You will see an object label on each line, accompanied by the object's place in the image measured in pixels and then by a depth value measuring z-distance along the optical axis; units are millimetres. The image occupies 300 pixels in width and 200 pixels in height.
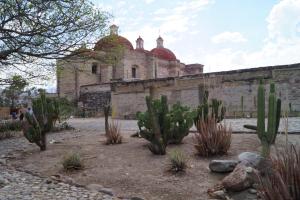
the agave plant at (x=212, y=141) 4955
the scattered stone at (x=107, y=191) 3850
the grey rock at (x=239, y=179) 3620
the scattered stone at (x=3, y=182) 4201
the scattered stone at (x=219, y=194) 3555
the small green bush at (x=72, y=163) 4860
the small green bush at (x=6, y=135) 9040
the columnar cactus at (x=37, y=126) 6512
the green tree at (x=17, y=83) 9490
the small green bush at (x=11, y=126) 10555
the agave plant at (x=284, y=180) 2555
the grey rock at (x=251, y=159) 3957
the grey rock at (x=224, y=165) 4187
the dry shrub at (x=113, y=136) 6645
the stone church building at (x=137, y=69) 26376
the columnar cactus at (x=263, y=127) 4072
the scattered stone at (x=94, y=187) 4006
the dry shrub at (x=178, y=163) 4374
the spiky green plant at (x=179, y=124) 5864
